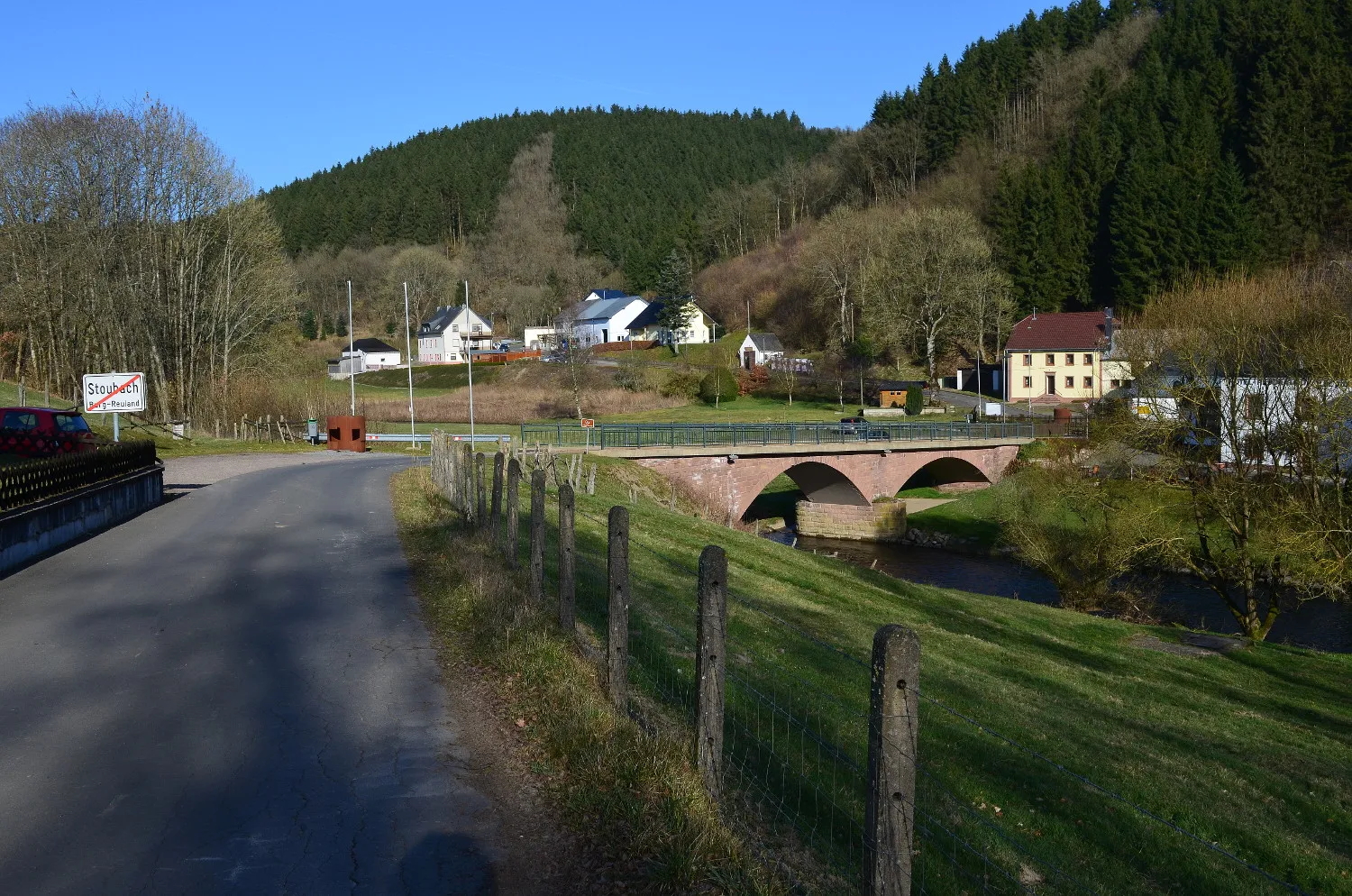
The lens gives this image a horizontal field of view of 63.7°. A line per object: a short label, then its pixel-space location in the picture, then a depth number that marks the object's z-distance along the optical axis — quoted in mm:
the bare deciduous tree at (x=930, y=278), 81688
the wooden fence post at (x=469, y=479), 17922
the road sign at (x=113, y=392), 26375
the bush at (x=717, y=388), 82188
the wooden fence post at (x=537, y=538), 10742
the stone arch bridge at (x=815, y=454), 46000
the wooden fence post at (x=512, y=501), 13242
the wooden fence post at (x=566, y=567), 9492
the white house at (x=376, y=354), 125250
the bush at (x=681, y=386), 84438
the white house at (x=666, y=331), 114438
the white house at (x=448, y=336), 128000
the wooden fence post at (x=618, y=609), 7984
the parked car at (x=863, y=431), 52125
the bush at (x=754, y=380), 87562
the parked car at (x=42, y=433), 29797
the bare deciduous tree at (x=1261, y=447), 29203
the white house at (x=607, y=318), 124125
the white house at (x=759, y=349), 97312
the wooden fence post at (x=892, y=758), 4527
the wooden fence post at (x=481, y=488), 16203
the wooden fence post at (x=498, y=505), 14586
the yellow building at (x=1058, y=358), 76750
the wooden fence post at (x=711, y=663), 6398
